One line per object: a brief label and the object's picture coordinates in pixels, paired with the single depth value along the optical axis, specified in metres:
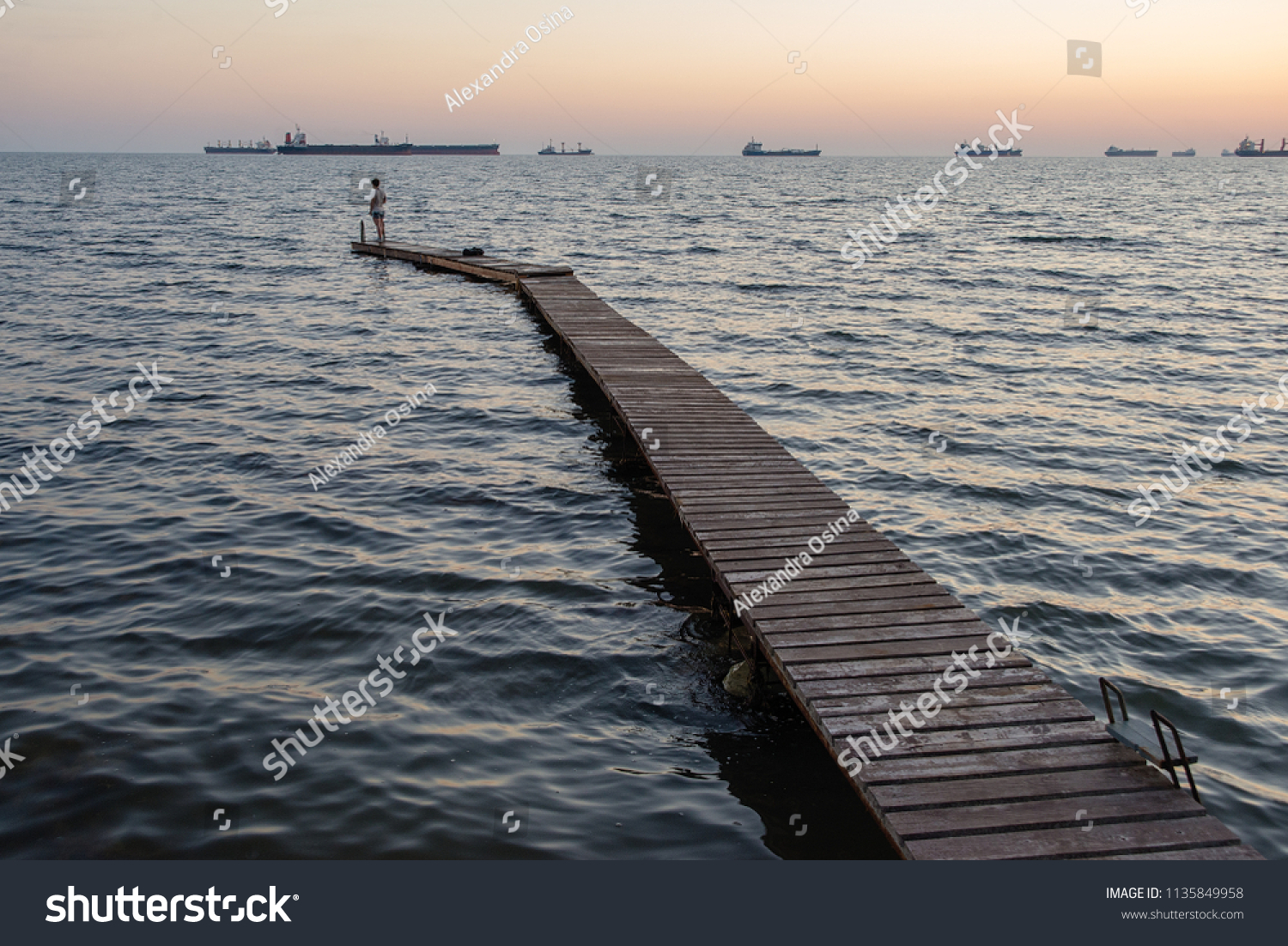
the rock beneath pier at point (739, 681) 7.49
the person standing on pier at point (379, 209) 36.56
